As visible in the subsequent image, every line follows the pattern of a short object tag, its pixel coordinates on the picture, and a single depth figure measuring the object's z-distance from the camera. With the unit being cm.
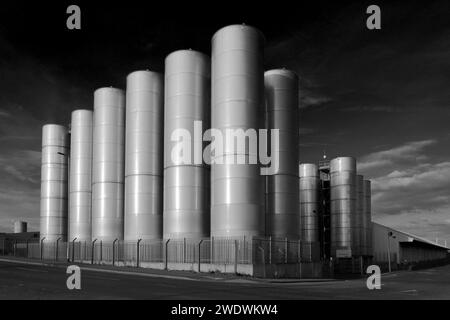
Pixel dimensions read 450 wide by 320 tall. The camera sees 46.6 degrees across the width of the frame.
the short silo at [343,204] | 8238
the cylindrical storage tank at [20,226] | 10063
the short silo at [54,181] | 6762
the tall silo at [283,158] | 4816
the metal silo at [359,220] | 8369
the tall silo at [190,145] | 4528
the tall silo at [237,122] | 4069
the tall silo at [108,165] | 5531
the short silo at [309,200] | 8331
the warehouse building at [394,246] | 9546
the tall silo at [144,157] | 5031
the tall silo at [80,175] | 6172
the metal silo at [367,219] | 8678
